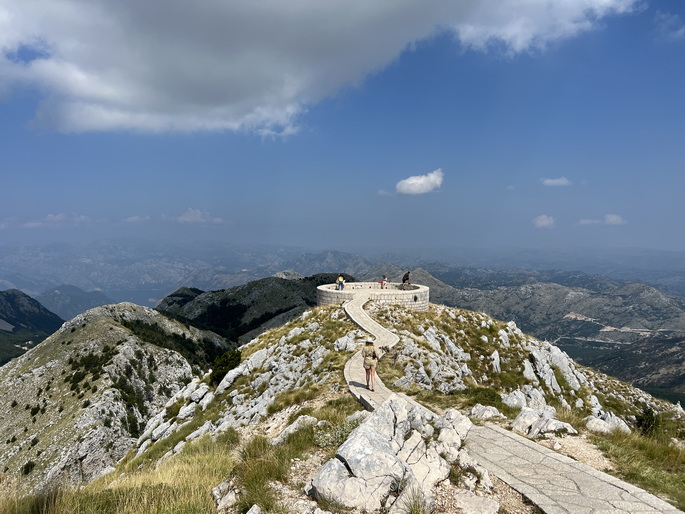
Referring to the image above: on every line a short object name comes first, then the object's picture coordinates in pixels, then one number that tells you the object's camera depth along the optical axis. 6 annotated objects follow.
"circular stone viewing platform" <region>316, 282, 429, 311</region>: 41.72
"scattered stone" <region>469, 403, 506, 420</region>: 13.77
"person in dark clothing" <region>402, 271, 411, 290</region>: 46.12
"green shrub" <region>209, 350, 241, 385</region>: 31.69
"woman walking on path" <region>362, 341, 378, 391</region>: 18.03
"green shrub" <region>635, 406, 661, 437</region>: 32.11
